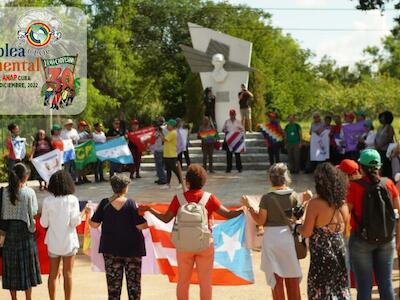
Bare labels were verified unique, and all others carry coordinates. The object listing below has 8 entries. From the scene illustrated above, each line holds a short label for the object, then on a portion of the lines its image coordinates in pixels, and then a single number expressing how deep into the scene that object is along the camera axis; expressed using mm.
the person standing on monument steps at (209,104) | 24969
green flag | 18605
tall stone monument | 26484
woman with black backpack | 6371
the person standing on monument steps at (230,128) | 20578
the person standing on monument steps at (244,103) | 24609
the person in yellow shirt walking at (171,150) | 17031
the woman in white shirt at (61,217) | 7566
